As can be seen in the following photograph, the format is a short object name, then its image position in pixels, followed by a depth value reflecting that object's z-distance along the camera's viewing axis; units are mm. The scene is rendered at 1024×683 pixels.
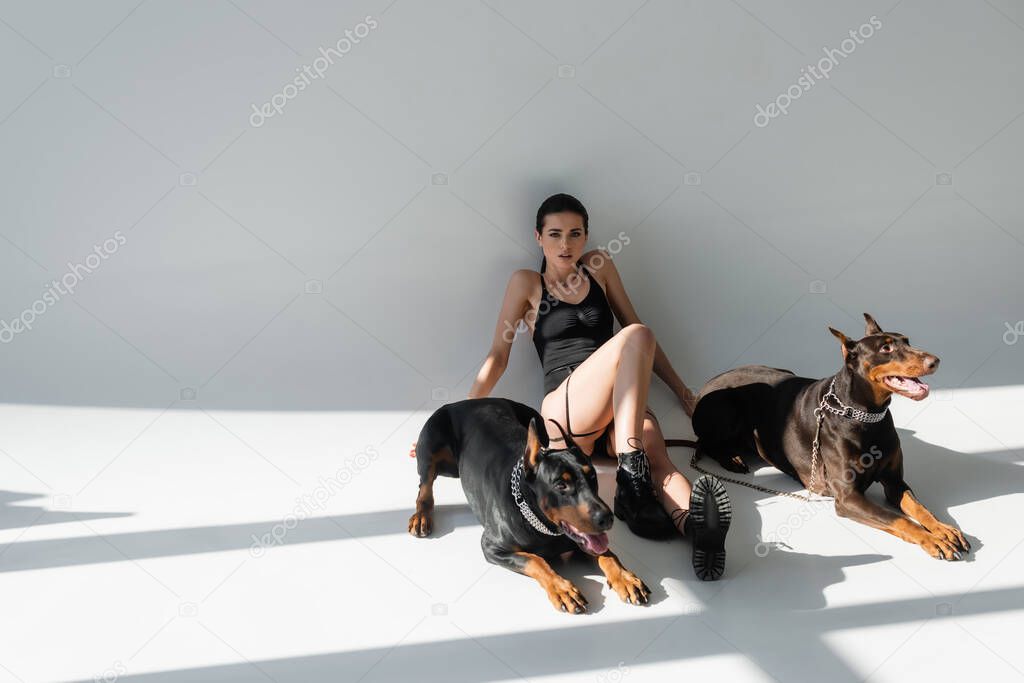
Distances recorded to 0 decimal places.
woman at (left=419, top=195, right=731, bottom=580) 2908
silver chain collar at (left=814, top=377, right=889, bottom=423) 2855
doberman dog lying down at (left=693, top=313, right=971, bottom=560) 2754
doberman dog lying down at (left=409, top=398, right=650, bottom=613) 2449
